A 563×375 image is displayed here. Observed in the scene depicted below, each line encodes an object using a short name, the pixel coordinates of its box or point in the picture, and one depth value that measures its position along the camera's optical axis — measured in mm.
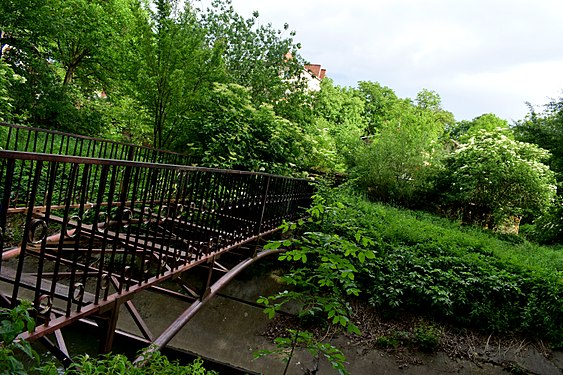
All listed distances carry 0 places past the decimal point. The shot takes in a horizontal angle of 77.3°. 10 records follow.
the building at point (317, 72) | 34791
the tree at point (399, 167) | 11250
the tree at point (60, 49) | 11305
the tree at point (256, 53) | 10766
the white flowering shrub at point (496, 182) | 10109
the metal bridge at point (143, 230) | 1655
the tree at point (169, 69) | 7000
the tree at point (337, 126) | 9508
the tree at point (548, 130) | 15238
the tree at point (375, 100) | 33281
